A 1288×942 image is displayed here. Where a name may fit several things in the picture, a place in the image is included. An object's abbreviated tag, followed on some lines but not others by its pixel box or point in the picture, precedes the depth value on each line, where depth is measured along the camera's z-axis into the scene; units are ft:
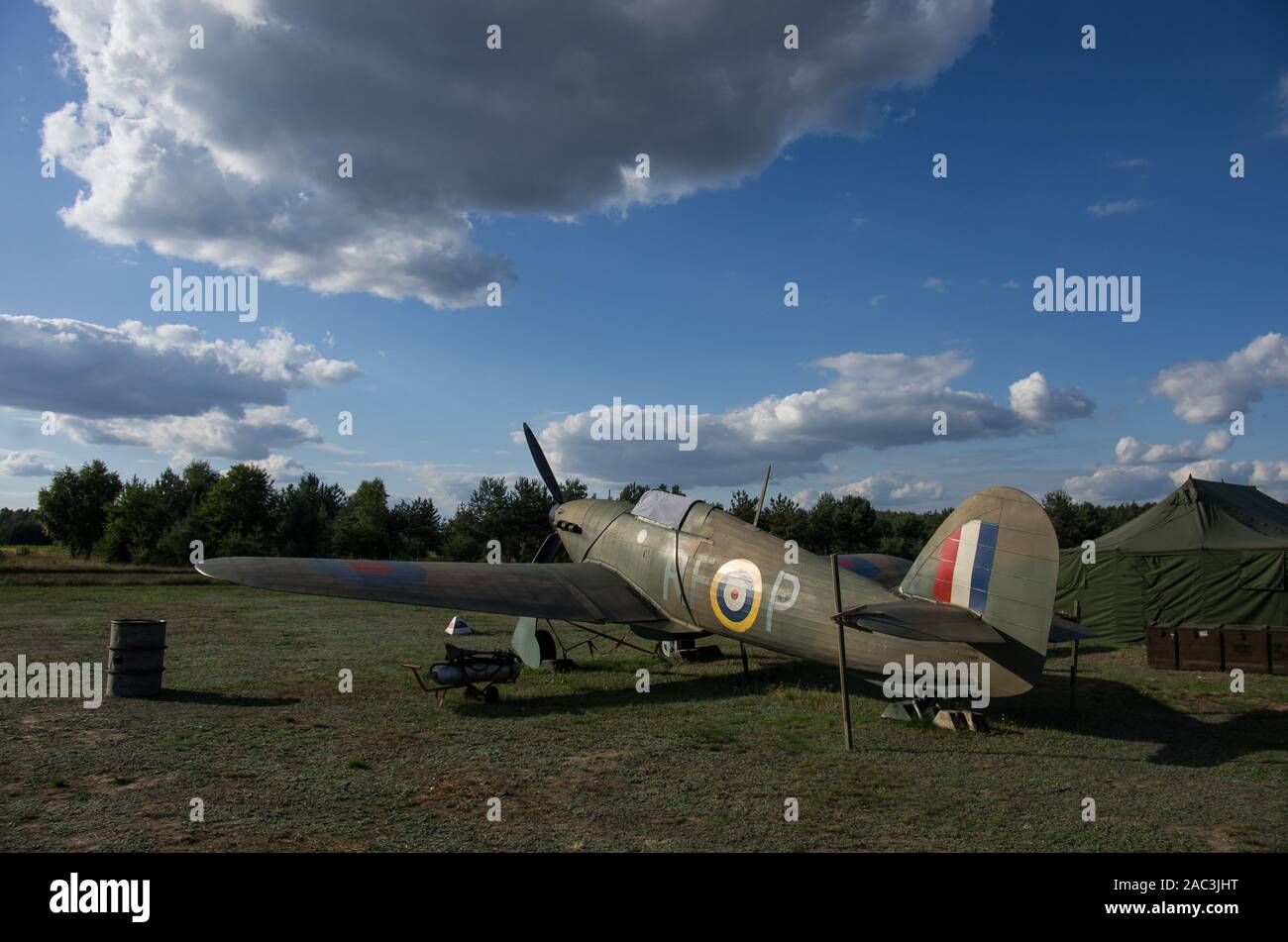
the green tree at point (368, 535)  150.00
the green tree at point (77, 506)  168.66
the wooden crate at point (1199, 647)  41.22
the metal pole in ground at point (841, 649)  22.63
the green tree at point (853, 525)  147.13
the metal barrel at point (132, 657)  27.50
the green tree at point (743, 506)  152.25
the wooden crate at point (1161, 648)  42.24
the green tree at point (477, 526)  133.90
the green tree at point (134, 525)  146.20
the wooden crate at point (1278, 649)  39.11
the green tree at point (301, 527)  149.18
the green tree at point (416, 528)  152.66
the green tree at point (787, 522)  145.79
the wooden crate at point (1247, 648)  39.81
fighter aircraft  22.79
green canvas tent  47.73
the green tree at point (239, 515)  135.23
